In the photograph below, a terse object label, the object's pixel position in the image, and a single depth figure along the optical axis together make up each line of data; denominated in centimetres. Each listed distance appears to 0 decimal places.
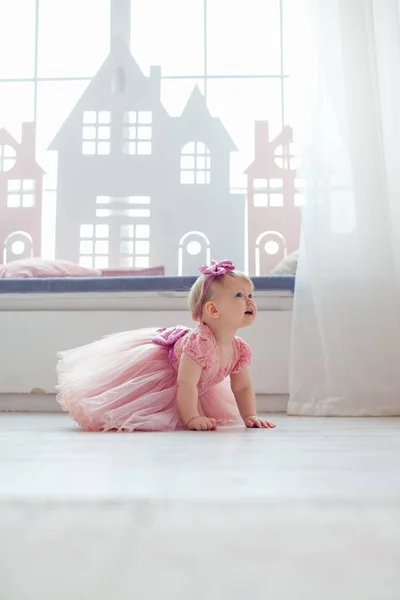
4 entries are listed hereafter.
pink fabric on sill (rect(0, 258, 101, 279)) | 238
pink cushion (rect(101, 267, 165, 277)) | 293
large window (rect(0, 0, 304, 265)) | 330
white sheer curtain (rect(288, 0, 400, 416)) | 182
